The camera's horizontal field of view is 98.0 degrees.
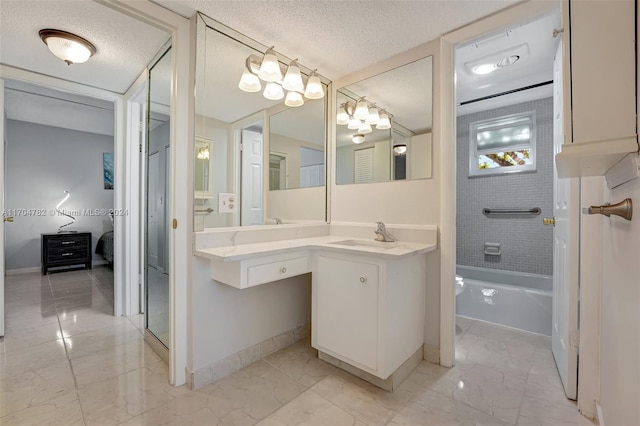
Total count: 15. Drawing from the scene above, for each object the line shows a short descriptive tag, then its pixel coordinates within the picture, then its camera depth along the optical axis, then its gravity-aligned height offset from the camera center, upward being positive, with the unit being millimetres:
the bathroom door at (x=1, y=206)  2252 +34
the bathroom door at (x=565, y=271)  1530 -360
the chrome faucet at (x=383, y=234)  2078 -170
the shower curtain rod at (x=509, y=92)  2762 +1275
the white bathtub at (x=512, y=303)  2455 -869
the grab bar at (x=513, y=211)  3159 +3
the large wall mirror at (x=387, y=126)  2051 +697
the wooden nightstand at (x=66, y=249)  4391 -625
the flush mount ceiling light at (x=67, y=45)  1776 +1093
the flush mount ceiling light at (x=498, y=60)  2189 +1271
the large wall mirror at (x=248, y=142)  1775 +542
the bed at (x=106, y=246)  4520 -602
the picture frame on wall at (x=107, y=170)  5148 +763
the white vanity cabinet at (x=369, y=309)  1590 -608
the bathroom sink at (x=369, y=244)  2047 -249
